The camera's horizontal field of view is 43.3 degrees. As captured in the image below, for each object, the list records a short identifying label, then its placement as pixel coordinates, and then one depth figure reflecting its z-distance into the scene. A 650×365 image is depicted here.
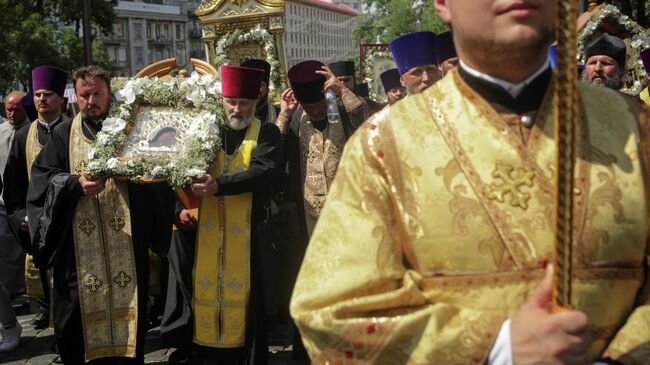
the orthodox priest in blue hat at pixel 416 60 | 5.82
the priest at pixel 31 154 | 7.12
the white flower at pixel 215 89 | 5.98
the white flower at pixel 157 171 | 5.39
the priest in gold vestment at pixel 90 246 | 5.70
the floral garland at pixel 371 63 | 14.13
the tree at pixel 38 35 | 30.02
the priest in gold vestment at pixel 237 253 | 5.88
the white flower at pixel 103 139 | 5.47
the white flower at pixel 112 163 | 5.36
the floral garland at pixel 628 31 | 7.80
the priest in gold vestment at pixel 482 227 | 1.91
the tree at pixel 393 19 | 52.91
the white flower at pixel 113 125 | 5.57
